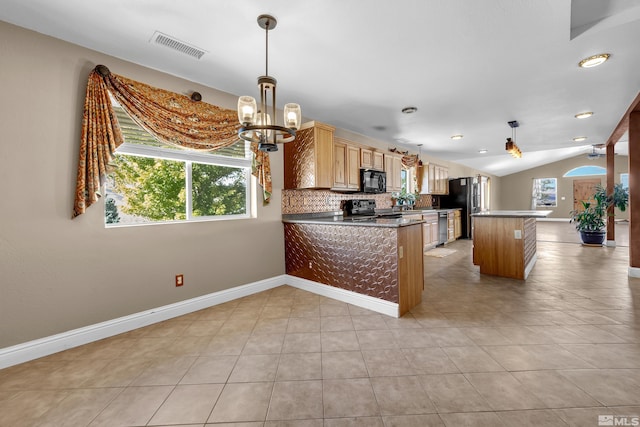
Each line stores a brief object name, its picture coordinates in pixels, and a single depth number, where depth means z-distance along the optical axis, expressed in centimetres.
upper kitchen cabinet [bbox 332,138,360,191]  407
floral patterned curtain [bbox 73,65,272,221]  221
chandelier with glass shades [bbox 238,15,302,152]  184
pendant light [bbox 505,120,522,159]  446
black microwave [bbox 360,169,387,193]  459
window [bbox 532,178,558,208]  1229
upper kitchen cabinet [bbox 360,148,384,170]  463
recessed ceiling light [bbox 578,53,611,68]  248
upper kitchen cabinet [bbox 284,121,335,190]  359
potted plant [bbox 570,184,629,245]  590
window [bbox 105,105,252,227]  254
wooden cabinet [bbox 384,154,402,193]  536
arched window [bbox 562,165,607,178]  1135
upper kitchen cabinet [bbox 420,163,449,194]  704
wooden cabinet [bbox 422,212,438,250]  606
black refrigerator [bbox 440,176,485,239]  772
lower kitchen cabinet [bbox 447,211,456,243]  699
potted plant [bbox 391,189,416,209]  625
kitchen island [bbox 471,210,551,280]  378
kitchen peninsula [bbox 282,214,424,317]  269
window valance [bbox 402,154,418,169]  586
